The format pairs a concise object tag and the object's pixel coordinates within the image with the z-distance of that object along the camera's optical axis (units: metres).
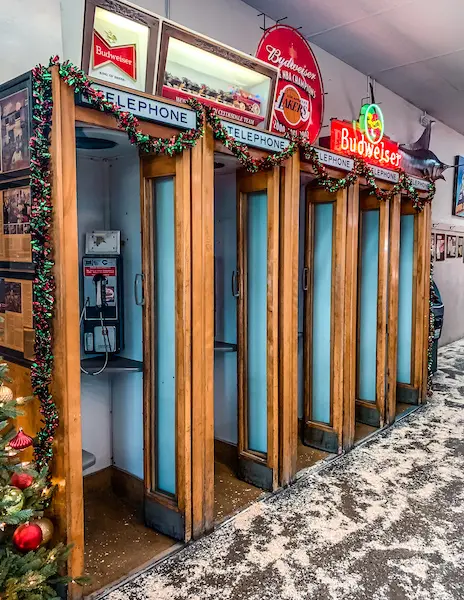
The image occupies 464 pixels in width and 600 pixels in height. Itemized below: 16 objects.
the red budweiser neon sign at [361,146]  4.56
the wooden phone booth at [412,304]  5.98
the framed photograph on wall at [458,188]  9.61
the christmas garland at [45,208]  2.34
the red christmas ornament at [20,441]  2.45
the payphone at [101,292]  3.54
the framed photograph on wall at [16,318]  2.53
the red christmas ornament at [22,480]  2.36
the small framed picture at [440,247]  9.05
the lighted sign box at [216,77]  3.01
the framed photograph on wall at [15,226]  2.49
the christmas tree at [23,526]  2.04
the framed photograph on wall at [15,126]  2.41
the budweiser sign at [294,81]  4.33
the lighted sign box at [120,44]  2.58
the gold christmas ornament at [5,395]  2.27
